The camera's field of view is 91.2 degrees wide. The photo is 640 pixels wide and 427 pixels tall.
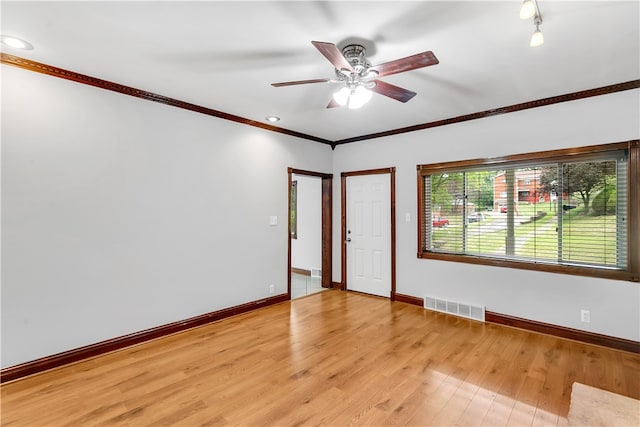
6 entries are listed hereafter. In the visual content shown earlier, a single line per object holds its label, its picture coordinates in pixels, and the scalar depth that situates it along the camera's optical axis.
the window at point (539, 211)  3.13
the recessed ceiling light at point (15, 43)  2.26
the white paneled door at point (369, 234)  4.84
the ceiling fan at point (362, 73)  2.03
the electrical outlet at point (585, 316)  3.21
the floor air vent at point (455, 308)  3.89
